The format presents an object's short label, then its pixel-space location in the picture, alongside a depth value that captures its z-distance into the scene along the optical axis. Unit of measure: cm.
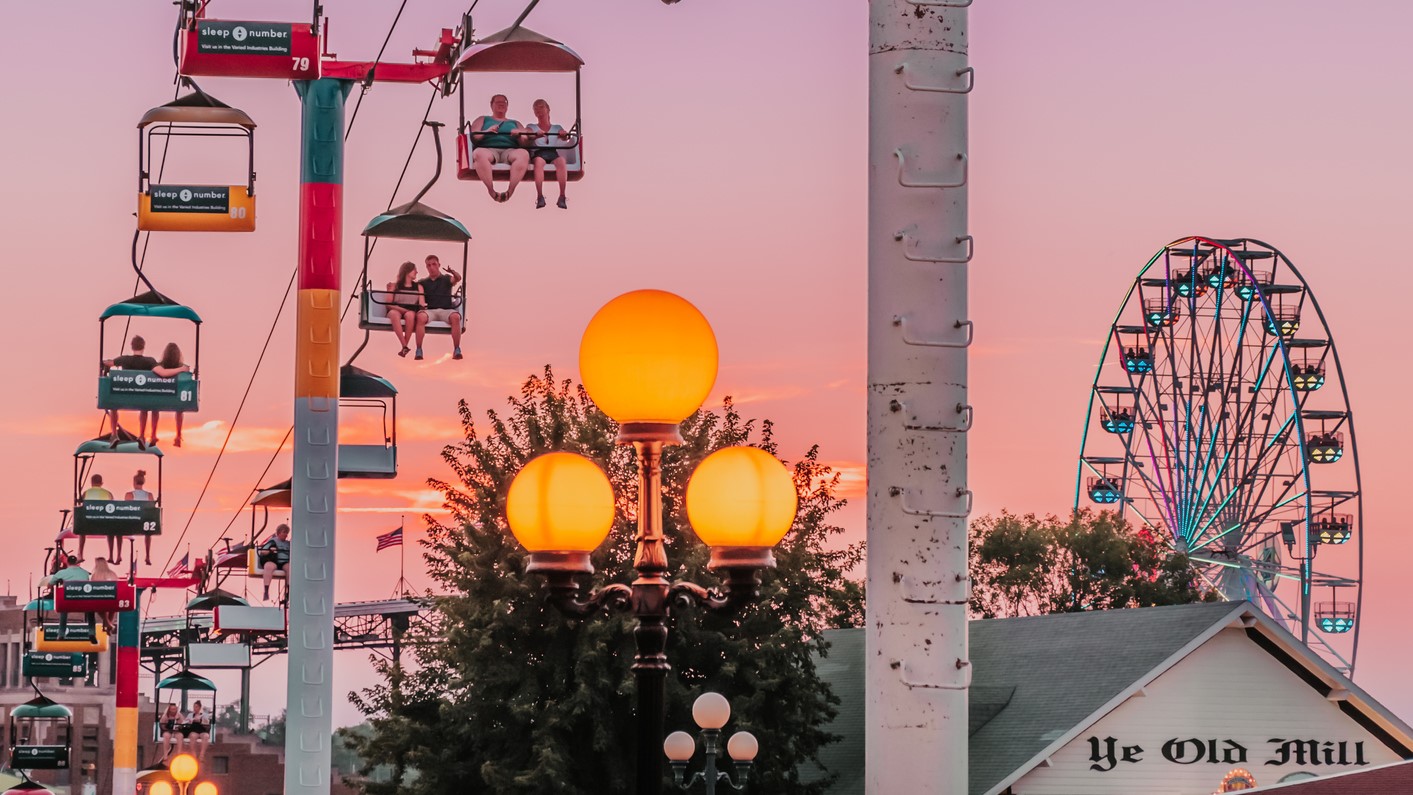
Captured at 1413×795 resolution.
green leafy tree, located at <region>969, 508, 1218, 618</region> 7950
